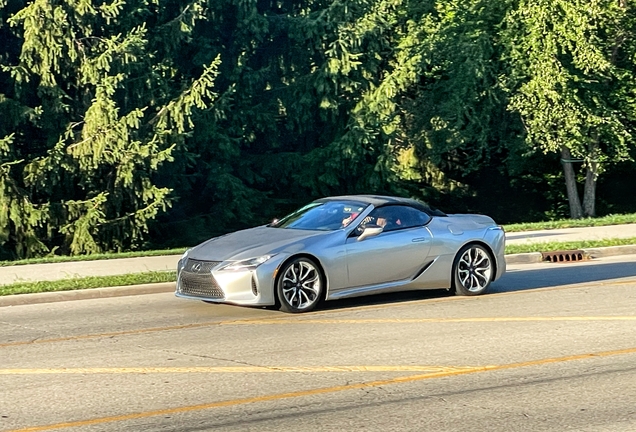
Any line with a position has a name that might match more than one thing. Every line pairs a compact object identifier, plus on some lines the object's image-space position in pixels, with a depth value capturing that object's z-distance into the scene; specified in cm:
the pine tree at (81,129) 2962
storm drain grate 1922
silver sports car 1234
